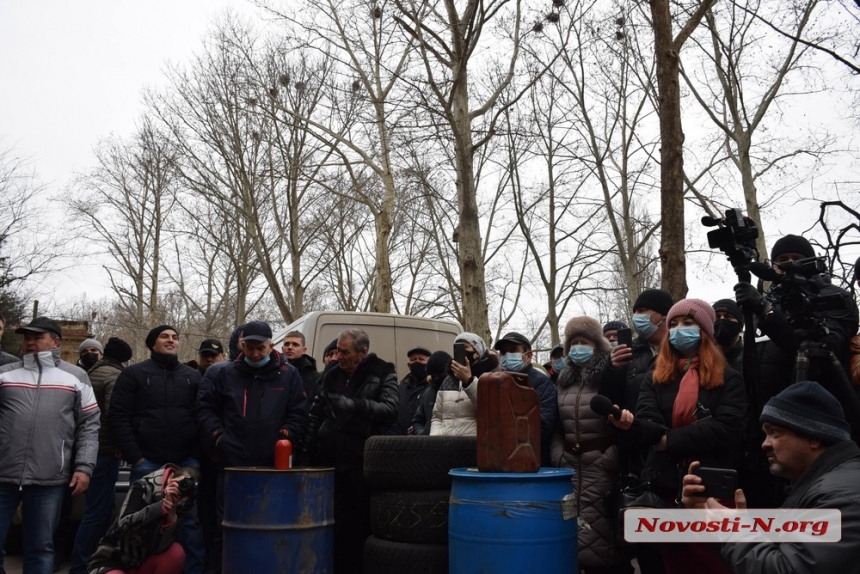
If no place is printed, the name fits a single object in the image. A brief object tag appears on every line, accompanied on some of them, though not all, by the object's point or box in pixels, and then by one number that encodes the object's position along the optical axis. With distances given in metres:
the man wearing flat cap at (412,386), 7.35
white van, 8.40
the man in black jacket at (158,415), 6.02
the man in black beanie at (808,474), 2.43
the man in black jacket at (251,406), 5.79
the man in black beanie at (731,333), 4.57
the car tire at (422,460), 4.90
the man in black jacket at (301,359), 7.02
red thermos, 5.29
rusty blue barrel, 4.84
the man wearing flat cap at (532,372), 5.32
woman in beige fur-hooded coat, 4.88
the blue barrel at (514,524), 4.02
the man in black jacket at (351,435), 5.88
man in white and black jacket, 5.36
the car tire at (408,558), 4.76
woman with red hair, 3.94
